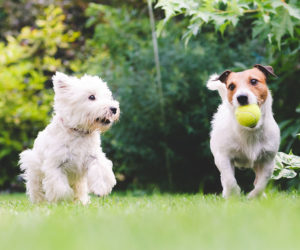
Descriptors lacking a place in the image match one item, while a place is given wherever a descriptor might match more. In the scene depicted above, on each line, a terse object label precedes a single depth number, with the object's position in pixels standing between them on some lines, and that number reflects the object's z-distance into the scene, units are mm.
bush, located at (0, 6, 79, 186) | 9867
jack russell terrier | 4484
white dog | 4668
